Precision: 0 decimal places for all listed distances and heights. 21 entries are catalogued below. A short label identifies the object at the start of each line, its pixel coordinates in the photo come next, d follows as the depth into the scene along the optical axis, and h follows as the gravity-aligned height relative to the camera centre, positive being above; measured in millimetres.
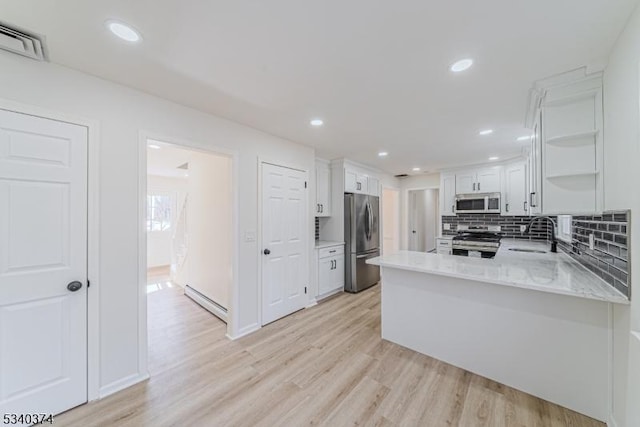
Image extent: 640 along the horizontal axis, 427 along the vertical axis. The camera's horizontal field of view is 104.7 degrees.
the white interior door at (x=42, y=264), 1575 -347
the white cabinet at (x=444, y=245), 5301 -695
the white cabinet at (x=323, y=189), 4434 +450
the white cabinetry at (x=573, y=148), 1757 +489
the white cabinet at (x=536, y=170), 2055 +394
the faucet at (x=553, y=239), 3416 -381
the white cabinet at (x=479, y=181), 4840 +668
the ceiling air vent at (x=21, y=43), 1412 +1030
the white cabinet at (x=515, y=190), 4488 +433
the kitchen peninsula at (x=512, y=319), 1730 -906
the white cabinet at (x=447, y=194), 5367 +427
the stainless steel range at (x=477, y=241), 4379 -517
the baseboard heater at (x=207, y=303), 3361 -1345
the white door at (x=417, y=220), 6633 -181
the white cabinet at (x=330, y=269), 4078 -970
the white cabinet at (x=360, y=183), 4566 +604
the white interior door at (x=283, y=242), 3139 -388
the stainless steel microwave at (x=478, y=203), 4770 +214
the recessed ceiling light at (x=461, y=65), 1671 +1032
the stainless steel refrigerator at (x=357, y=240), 4457 -501
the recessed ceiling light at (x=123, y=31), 1368 +1048
